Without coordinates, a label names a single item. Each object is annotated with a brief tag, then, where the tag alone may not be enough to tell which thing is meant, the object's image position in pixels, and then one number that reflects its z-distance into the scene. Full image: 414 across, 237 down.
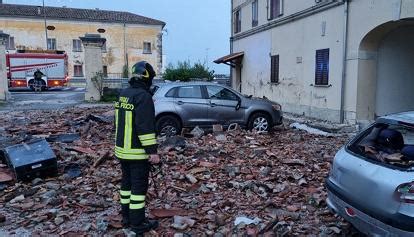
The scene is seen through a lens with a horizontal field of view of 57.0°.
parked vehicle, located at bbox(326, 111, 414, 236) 3.36
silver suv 10.83
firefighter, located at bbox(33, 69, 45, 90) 32.72
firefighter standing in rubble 4.48
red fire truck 32.47
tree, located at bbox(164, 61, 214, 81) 28.53
